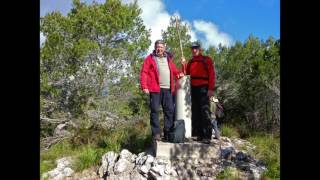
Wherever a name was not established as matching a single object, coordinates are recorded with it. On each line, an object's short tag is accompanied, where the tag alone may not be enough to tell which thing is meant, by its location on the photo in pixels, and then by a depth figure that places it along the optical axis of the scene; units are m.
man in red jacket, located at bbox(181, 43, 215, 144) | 4.80
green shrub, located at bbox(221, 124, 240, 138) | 6.41
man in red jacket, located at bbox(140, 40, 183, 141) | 4.69
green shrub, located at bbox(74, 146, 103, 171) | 5.17
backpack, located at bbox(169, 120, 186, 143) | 4.80
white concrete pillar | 5.03
